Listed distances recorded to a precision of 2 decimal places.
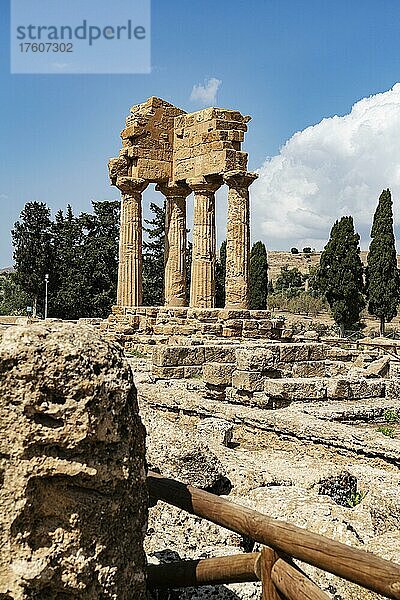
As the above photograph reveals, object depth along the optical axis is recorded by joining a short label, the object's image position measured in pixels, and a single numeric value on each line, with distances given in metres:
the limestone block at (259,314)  20.52
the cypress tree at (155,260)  40.59
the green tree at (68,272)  38.81
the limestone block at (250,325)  19.65
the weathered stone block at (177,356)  13.34
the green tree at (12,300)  44.22
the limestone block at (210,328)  19.22
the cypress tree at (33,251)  40.88
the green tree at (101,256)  38.81
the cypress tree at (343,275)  38.00
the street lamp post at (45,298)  37.58
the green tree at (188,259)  42.19
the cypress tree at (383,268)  36.94
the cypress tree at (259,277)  42.56
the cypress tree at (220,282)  40.12
